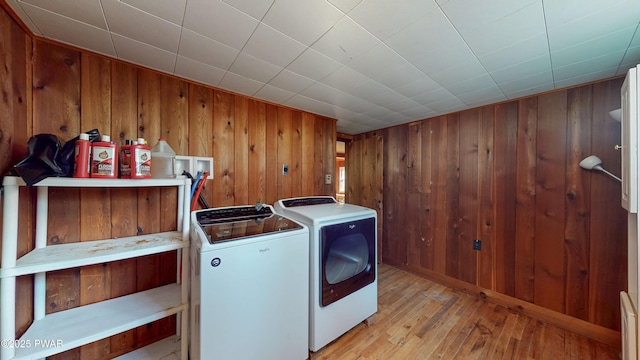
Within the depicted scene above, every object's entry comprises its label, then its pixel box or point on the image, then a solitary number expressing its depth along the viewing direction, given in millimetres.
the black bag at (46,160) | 881
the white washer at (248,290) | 1081
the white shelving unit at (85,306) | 892
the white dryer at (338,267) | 1489
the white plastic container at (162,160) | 1458
